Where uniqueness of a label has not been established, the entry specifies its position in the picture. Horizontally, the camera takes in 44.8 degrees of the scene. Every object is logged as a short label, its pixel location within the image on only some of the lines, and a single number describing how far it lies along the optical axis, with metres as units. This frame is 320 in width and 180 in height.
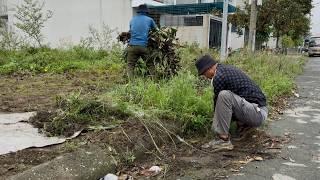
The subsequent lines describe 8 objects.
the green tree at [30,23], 14.52
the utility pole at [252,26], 13.87
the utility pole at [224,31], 9.58
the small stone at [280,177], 3.90
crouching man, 4.62
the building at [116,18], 19.67
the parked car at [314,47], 34.82
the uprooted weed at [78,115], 4.47
